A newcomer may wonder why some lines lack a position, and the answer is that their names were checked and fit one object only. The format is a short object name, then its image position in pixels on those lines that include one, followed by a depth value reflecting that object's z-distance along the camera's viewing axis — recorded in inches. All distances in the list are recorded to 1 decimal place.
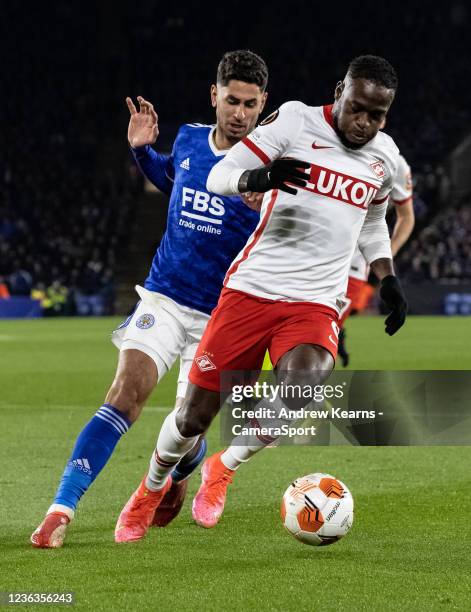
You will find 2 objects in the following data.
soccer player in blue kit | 414.0
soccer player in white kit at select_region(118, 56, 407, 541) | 375.9
